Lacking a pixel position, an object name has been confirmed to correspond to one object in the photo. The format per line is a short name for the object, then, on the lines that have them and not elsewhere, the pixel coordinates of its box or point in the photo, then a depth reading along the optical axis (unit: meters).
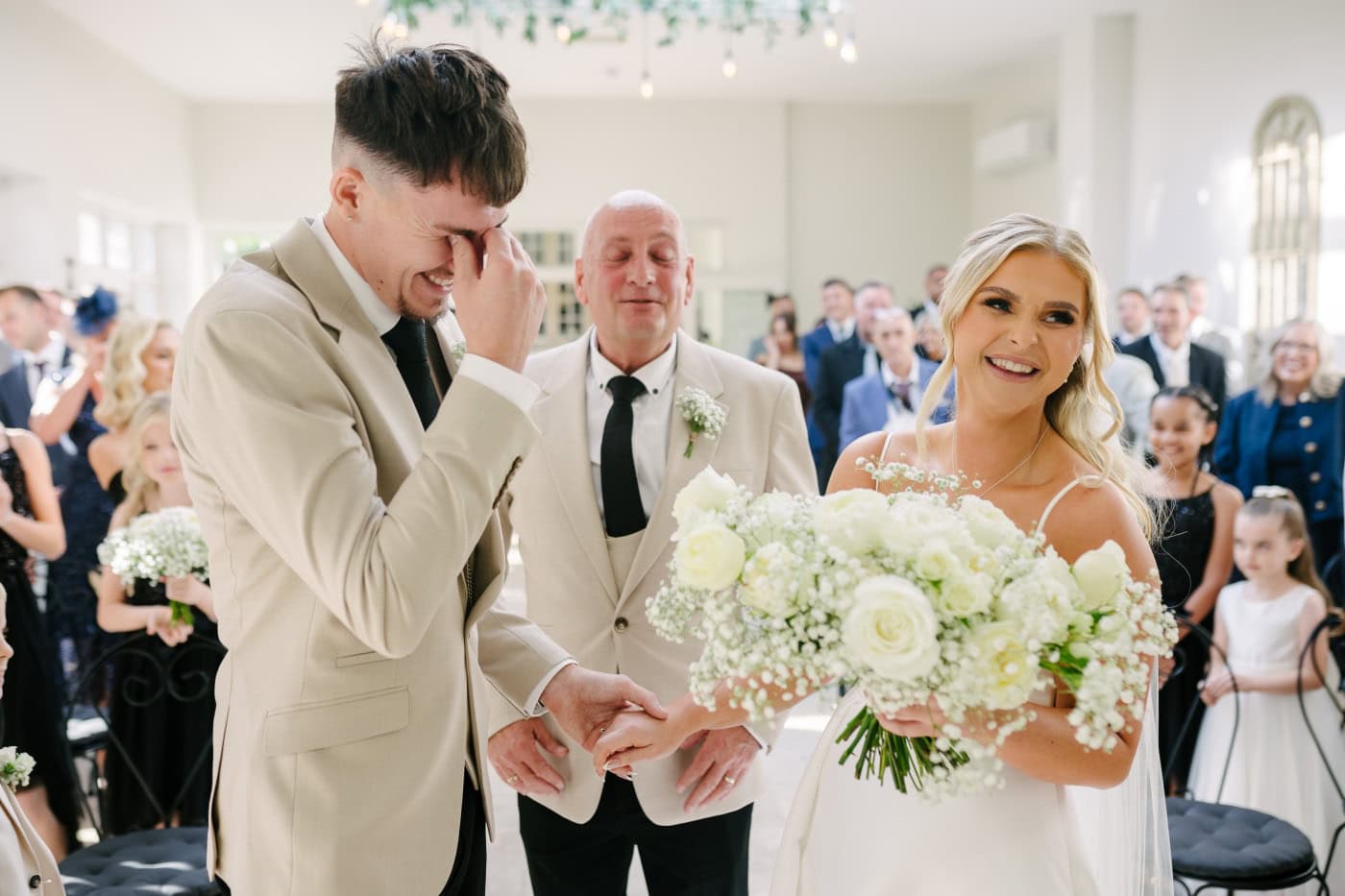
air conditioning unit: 13.12
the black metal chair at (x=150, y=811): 2.73
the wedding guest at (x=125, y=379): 4.97
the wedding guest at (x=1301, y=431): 5.82
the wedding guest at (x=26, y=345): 6.02
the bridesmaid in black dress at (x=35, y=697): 3.80
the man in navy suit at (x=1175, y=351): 8.02
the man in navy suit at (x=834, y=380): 8.06
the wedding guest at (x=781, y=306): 10.25
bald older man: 2.48
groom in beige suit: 1.45
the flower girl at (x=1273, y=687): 3.82
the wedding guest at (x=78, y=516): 5.29
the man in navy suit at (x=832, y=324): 9.53
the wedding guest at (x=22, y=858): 1.80
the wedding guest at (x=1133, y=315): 8.59
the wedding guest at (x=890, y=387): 6.98
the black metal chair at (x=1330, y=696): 3.53
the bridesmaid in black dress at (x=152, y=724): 3.92
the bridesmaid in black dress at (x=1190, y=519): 4.40
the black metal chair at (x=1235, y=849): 2.85
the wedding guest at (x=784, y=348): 9.81
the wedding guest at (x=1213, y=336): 8.68
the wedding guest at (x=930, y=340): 7.64
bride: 1.98
